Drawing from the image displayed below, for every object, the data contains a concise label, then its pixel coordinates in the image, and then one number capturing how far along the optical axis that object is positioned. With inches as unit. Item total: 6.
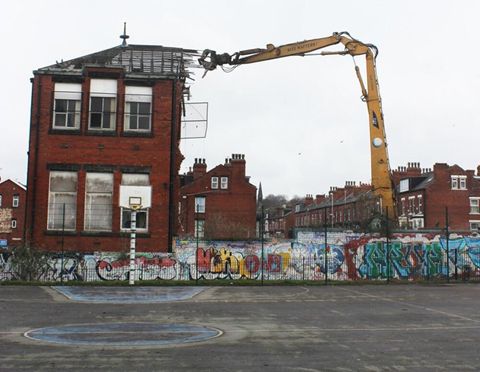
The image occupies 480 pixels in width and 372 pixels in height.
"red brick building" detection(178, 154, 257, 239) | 2655.0
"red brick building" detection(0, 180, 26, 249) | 2992.1
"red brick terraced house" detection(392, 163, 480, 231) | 2623.0
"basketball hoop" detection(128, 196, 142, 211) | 1048.2
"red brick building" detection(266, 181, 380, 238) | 3036.4
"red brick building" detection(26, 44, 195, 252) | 1182.9
